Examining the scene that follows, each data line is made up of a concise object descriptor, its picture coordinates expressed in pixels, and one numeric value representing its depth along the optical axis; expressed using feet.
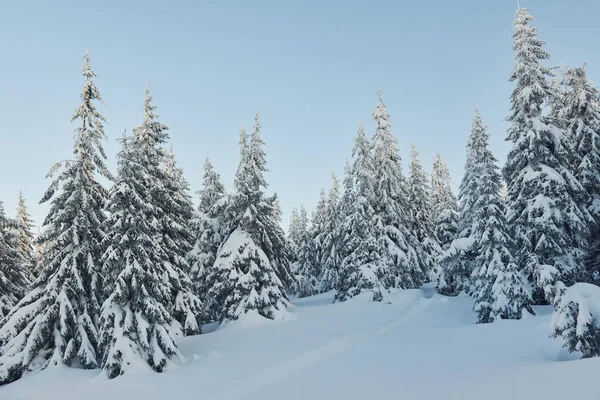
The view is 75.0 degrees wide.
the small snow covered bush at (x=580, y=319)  32.24
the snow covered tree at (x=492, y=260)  67.26
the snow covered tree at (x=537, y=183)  66.64
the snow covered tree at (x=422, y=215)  139.54
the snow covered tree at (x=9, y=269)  79.18
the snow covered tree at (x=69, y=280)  58.03
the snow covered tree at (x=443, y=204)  134.92
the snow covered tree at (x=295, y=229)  225.56
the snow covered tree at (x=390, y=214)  108.47
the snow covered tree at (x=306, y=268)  173.88
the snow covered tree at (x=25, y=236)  123.75
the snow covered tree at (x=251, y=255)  83.66
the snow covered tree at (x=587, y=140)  74.84
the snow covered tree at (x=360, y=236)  102.78
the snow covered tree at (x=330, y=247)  146.72
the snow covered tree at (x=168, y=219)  71.31
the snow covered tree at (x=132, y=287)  54.70
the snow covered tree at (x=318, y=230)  165.84
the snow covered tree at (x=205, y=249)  100.17
